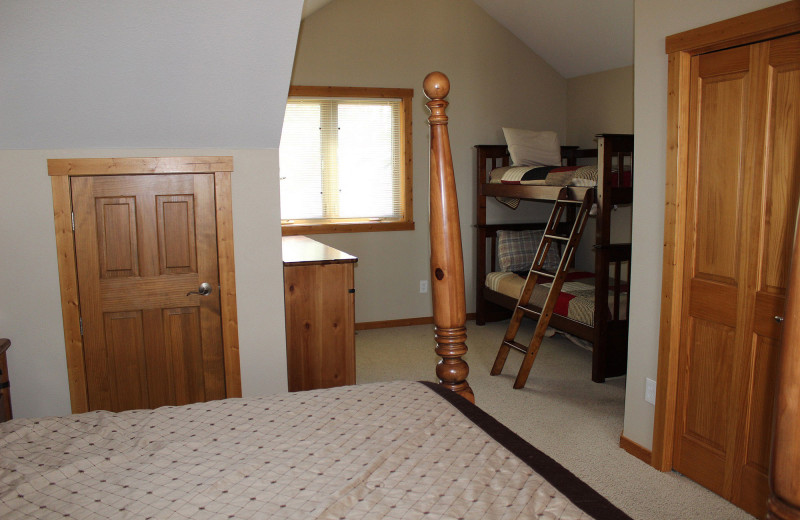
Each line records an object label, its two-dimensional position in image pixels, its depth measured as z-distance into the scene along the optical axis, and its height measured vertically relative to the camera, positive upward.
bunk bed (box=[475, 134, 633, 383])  4.05 -0.66
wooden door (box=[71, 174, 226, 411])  2.84 -0.38
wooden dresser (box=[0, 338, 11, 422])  2.63 -0.77
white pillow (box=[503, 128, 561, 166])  5.37 +0.40
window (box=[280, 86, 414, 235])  5.42 +0.33
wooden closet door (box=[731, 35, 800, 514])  2.33 -0.23
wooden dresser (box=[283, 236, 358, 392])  3.30 -0.63
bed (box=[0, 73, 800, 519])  1.27 -0.59
